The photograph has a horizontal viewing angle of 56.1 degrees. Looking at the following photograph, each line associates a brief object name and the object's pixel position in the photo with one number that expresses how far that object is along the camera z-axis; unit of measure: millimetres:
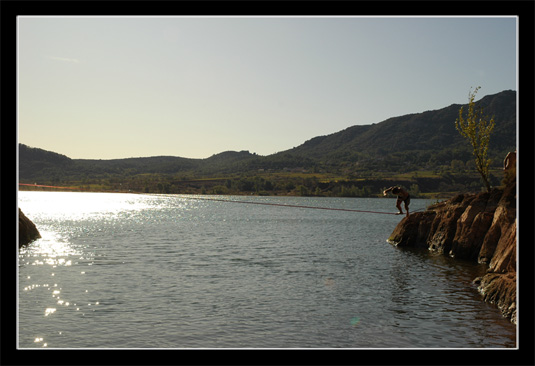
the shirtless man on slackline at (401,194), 38625
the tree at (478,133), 47000
